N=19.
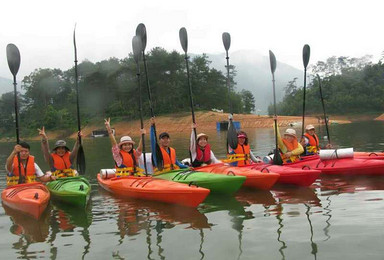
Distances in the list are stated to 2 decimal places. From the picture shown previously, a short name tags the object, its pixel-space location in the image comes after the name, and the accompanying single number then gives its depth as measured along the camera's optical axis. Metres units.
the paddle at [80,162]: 8.83
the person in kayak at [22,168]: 7.59
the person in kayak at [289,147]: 9.59
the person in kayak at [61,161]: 8.32
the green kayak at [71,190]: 7.12
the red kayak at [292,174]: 8.06
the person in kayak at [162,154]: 8.20
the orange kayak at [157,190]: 6.54
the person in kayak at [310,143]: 10.32
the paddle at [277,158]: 9.38
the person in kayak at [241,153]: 8.95
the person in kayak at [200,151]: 8.80
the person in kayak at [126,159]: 8.17
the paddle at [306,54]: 11.96
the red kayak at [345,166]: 8.84
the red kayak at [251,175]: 7.82
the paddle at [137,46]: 9.09
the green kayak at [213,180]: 7.39
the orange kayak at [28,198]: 6.54
